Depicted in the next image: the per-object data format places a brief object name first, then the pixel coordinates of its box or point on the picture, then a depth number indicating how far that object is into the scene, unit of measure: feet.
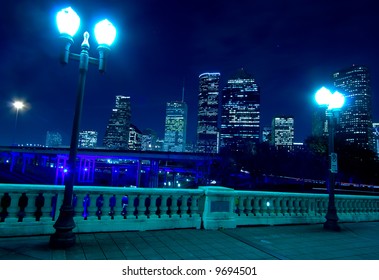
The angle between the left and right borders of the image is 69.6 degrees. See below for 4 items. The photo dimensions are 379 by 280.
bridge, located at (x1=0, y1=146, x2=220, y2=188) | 272.92
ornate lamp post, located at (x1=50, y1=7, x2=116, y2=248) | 19.42
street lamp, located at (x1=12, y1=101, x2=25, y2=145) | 133.18
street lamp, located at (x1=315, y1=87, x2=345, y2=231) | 31.35
